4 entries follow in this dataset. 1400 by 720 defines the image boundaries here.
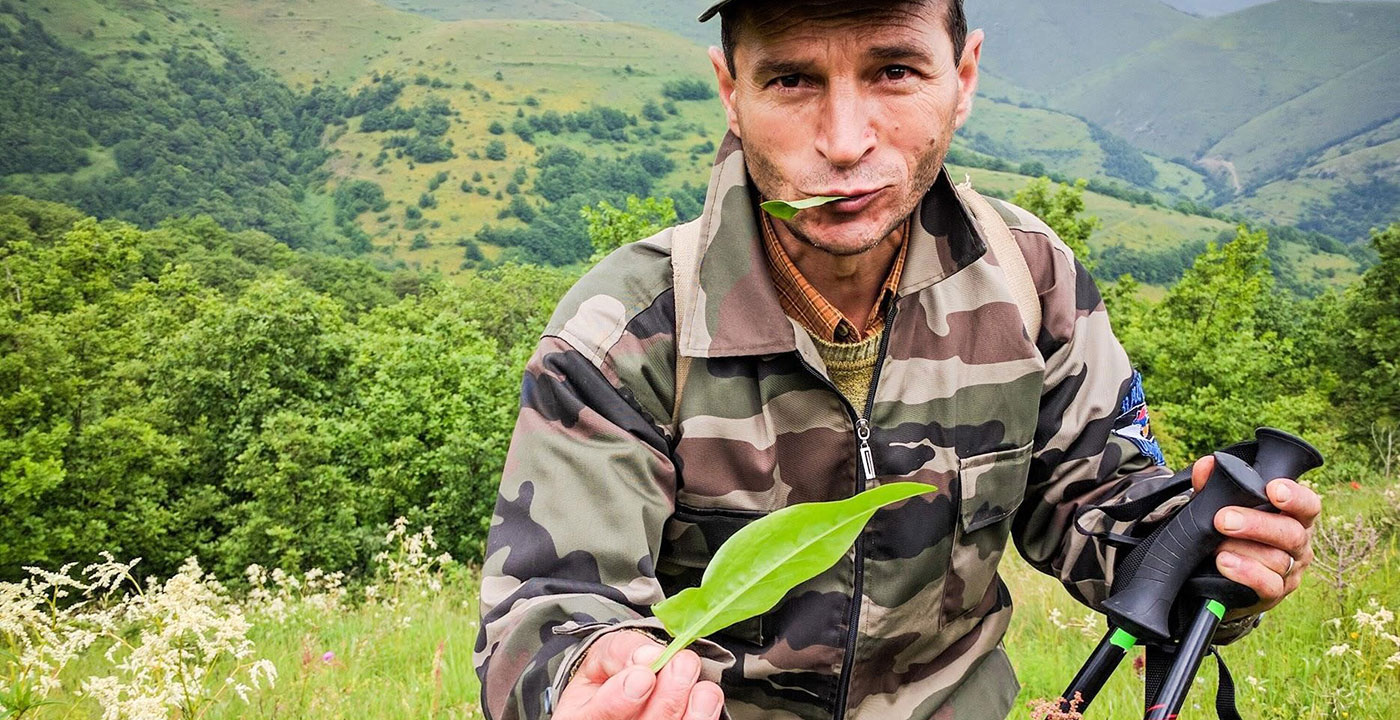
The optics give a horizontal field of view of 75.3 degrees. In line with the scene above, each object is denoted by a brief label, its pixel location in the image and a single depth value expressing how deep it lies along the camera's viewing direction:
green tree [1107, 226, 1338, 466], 30.34
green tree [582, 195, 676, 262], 30.30
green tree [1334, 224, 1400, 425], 32.09
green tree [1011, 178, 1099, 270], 36.78
